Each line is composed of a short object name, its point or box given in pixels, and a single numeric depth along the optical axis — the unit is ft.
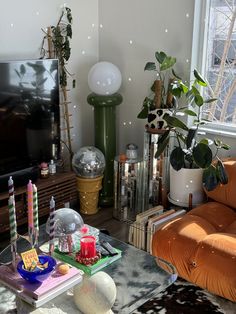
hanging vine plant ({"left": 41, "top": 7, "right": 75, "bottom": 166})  9.96
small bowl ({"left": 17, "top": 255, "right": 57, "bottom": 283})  5.34
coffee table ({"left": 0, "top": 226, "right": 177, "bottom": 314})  5.35
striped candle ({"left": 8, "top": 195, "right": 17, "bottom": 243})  5.37
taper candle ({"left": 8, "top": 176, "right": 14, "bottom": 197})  5.42
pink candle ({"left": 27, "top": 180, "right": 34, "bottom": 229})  5.41
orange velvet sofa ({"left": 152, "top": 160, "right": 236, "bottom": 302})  6.55
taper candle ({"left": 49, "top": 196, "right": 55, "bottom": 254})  5.72
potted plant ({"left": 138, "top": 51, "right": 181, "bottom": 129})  9.46
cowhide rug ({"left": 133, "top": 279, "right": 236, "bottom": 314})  6.78
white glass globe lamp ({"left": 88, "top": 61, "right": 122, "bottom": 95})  10.09
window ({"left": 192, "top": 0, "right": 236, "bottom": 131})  9.52
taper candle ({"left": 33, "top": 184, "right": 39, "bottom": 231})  5.50
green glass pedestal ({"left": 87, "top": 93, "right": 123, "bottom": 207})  10.42
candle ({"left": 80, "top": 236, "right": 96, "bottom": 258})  6.01
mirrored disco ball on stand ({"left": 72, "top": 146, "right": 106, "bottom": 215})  10.18
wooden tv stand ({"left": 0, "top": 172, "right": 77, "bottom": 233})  8.86
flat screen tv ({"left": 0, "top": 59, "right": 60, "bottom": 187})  8.70
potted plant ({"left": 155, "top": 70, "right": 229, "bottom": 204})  8.47
